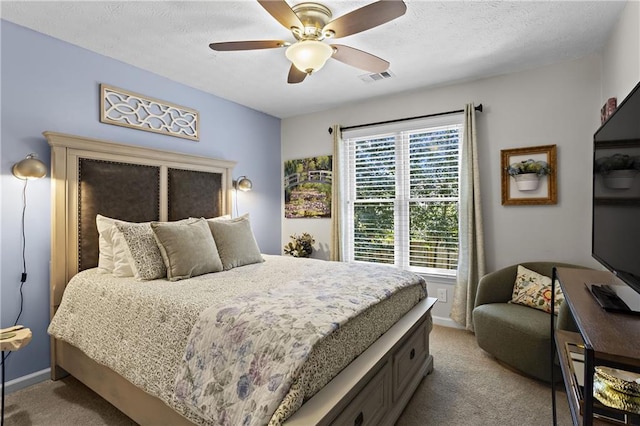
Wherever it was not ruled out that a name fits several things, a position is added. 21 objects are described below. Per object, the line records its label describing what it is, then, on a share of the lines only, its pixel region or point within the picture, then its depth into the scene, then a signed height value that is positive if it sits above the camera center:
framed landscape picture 4.30 +0.31
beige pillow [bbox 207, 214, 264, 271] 2.72 -0.29
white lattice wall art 2.81 +0.93
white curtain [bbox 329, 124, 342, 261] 4.11 +0.14
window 3.54 +0.19
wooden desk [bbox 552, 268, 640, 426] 0.86 -0.38
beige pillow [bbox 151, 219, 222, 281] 2.30 -0.30
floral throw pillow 2.57 -0.67
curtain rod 3.27 +1.06
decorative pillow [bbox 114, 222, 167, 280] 2.24 -0.31
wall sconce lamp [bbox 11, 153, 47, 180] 2.18 +0.28
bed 1.38 -0.62
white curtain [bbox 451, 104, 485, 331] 3.22 -0.23
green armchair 2.23 -0.86
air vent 3.20 +1.36
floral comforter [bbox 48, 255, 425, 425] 1.43 -0.62
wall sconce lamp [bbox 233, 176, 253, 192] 3.87 +0.31
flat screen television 1.15 +0.08
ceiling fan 1.74 +1.09
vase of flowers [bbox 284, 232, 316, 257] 4.22 -0.48
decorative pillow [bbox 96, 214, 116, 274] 2.44 -0.26
